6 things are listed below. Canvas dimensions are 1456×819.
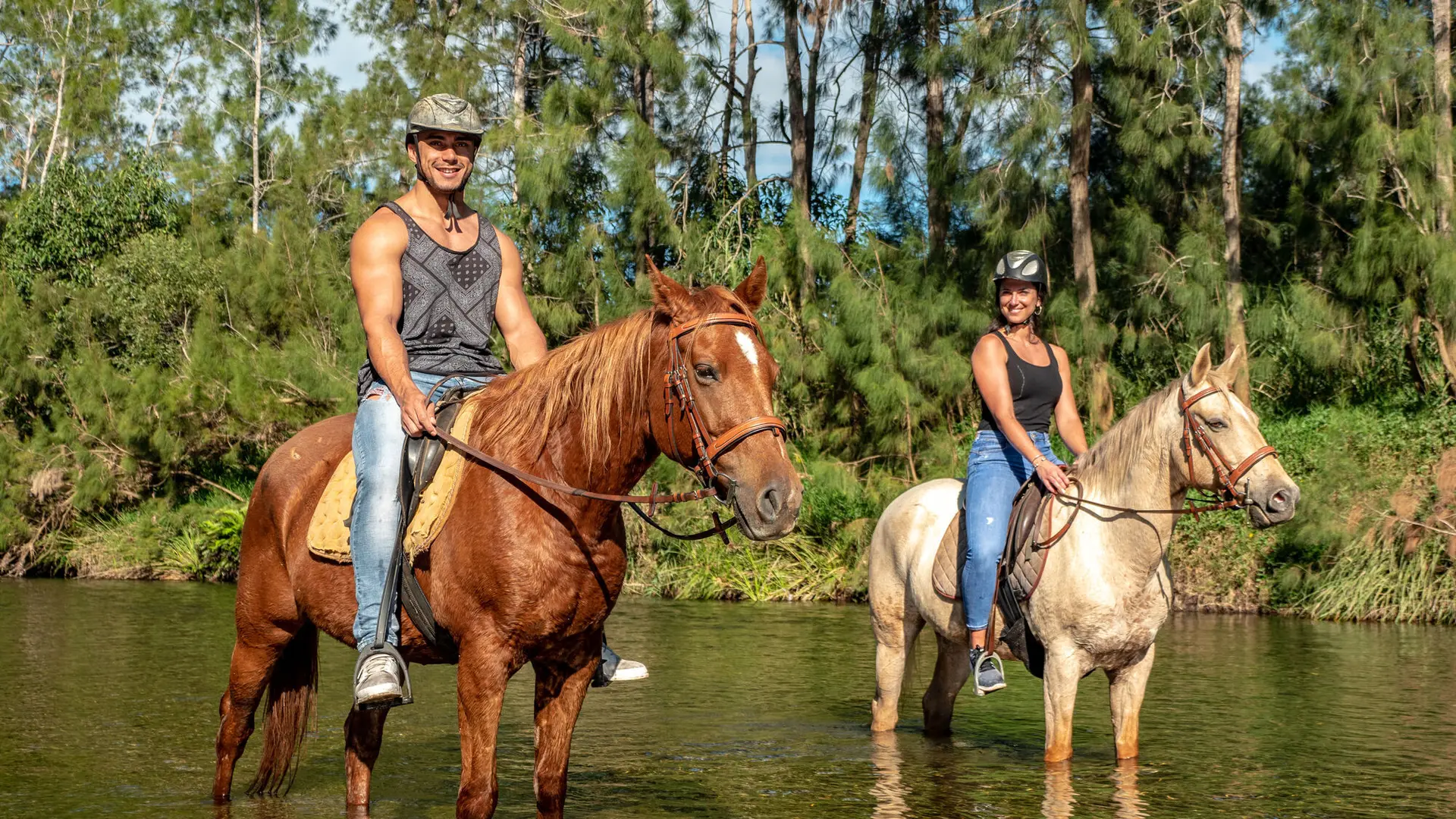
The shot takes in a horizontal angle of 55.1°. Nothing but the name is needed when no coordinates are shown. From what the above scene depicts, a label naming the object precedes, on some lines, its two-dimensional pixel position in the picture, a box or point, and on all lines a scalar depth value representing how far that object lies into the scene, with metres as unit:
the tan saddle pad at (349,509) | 4.66
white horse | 6.34
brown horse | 4.16
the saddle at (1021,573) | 6.88
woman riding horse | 6.88
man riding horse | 4.63
